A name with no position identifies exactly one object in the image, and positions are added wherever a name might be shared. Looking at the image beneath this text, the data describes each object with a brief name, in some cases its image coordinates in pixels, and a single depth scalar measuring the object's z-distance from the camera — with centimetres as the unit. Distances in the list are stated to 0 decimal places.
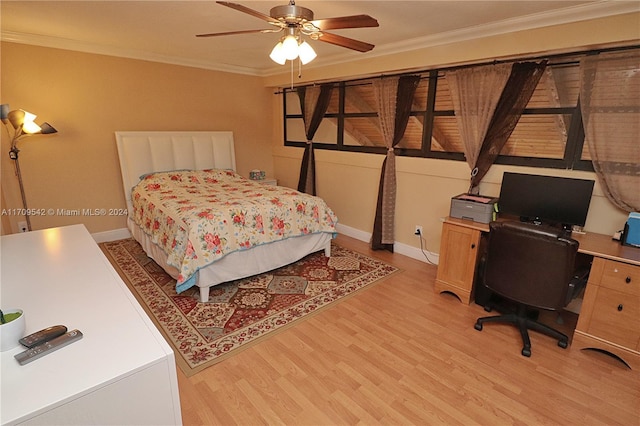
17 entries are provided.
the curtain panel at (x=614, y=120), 230
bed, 273
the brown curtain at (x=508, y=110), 271
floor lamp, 296
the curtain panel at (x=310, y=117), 452
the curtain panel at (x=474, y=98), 289
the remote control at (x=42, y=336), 99
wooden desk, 207
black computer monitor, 244
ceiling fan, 170
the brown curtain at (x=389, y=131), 359
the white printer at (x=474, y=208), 276
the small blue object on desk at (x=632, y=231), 221
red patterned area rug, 229
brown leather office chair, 202
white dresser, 85
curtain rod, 241
